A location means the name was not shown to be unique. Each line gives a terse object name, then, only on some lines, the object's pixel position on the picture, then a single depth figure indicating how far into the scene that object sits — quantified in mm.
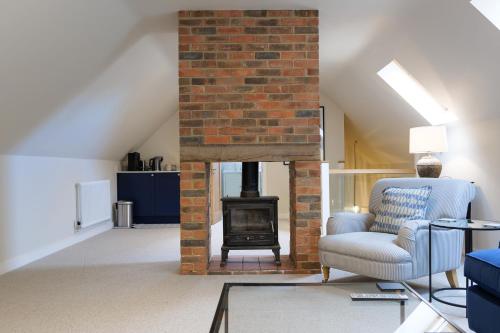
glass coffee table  2104
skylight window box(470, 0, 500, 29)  3291
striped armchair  3223
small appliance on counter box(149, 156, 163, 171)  7657
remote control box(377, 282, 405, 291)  2391
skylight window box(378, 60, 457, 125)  5547
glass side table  2898
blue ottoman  2297
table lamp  4516
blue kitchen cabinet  7469
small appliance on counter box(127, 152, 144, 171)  7727
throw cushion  3570
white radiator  5914
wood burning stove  4312
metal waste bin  7305
